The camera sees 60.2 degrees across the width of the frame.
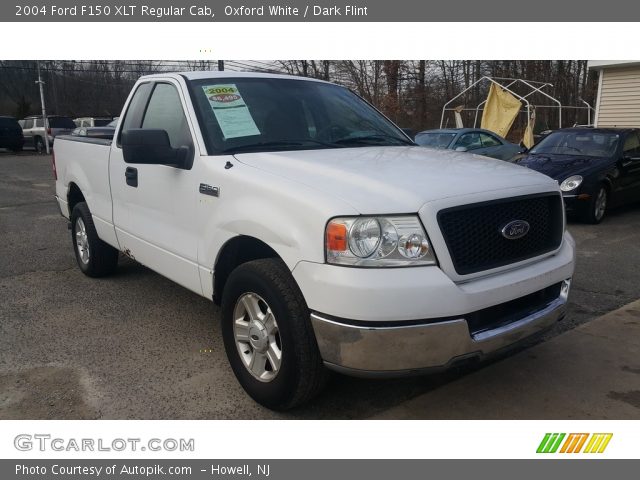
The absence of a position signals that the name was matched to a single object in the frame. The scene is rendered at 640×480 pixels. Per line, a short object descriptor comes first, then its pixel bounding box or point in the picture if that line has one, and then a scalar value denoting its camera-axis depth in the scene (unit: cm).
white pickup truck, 256
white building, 1417
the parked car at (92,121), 2431
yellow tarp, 1755
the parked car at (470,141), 1152
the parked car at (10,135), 2477
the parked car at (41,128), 2472
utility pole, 2395
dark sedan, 866
